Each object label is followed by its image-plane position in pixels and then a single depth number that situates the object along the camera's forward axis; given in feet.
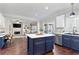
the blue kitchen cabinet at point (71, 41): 5.64
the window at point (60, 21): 5.34
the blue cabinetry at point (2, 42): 5.30
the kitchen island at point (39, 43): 4.78
